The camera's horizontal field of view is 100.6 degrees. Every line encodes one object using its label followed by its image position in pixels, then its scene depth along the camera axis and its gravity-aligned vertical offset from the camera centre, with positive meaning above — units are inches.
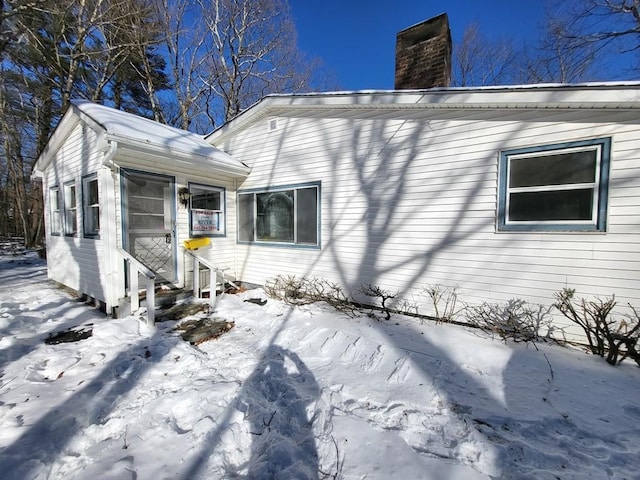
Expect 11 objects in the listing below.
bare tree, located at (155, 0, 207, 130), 529.7 +369.2
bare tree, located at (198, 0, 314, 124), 544.1 +377.7
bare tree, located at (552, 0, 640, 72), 395.5 +316.9
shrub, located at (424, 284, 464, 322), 167.2 -47.5
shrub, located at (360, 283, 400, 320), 180.2 -47.5
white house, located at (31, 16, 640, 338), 132.4 +23.6
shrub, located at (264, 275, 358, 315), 202.1 -53.1
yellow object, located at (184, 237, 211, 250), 213.0 -14.6
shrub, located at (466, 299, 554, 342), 143.0 -51.9
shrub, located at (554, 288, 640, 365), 114.3 -45.5
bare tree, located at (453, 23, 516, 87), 600.6 +385.4
